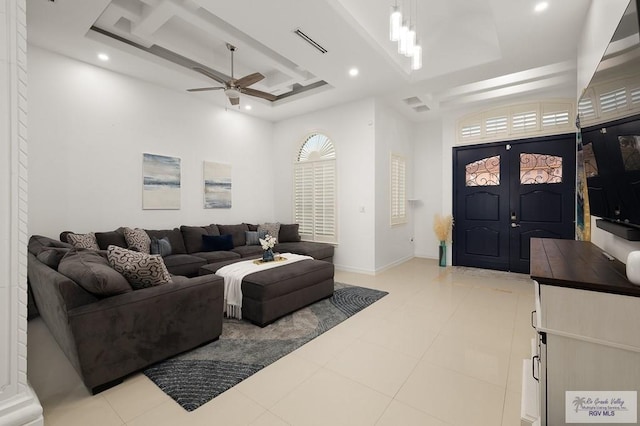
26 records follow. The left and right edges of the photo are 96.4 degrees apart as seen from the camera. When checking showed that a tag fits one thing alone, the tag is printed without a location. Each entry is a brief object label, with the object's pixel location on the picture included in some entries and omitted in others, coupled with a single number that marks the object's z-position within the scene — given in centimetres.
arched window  581
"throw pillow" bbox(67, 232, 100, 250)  360
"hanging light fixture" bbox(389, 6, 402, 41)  252
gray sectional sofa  196
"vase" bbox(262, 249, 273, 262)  386
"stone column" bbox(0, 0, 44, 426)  160
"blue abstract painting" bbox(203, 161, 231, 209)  554
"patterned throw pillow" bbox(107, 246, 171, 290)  230
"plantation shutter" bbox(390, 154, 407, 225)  591
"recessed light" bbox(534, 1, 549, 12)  279
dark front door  496
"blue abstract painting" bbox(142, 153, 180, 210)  469
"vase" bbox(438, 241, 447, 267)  599
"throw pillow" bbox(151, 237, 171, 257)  432
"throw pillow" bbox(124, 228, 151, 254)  412
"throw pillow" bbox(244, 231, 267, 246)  559
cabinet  122
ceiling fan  363
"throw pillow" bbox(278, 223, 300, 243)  590
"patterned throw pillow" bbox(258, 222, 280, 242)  582
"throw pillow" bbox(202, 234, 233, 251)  499
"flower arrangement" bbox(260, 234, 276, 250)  382
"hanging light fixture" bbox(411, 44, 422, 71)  292
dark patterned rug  205
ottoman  307
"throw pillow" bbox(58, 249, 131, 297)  199
